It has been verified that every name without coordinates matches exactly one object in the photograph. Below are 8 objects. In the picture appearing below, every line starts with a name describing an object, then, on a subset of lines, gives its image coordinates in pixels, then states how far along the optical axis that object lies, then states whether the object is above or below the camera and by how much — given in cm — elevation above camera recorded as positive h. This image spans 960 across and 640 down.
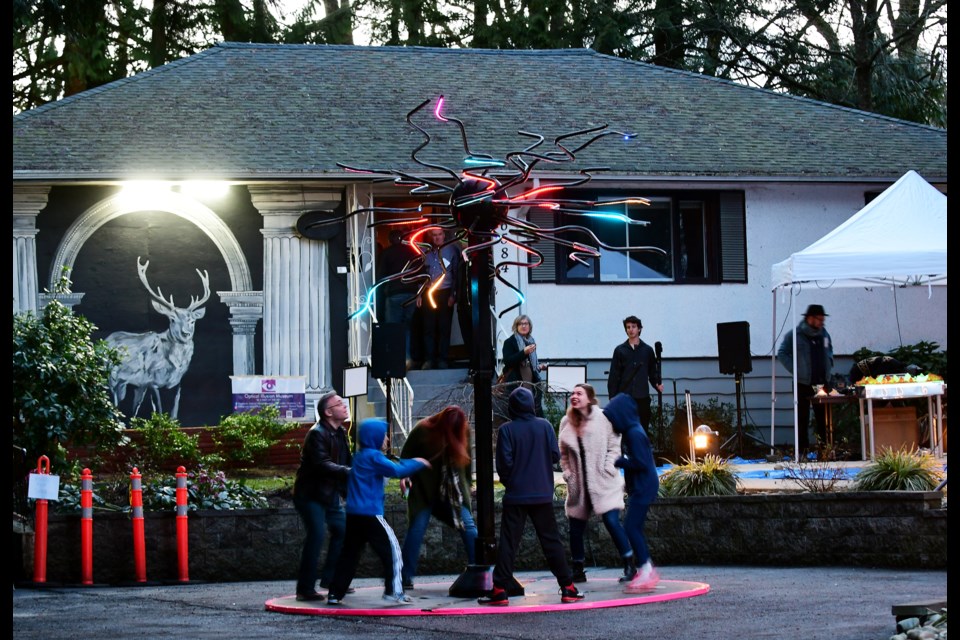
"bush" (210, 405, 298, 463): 1994 -55
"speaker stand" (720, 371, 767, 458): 1997 -68
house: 2292 +228
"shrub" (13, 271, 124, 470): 1658 +4
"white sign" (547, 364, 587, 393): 1925 +11
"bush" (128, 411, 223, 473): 1945 -69
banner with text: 2238 -4
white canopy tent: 1889 +155
